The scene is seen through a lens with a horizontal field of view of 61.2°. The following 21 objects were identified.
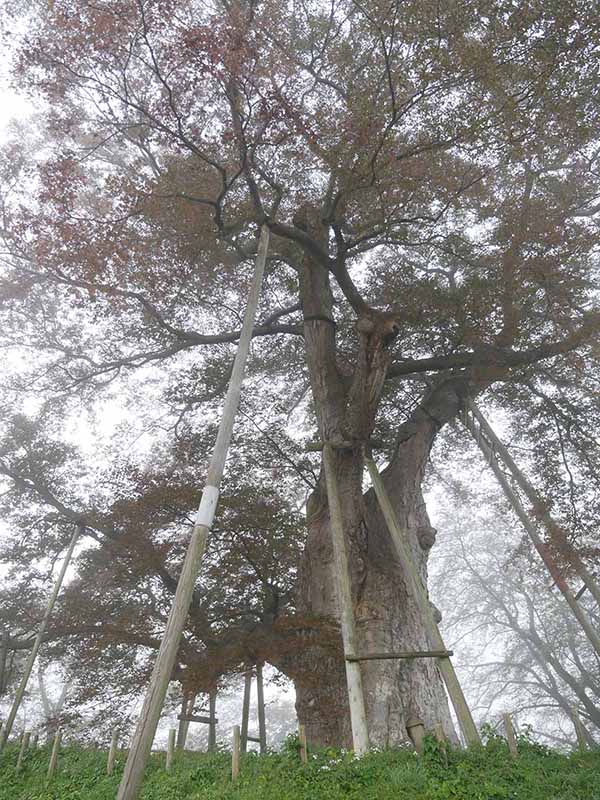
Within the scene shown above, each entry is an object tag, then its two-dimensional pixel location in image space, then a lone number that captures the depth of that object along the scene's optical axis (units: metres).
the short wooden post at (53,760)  5.11
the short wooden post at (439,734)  3.85
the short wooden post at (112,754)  4.87
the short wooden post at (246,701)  9.60
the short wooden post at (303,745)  3.87
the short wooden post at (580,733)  4.78
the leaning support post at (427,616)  4.10
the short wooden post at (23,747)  5.51
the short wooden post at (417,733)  3.96
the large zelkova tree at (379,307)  5.35
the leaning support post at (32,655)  6.14
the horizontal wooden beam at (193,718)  7.36
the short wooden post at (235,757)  3.95
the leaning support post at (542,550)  7.05
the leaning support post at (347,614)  3.99
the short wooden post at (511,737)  4.00
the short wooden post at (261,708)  9.27
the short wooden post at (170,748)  4.80
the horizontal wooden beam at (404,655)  4.26
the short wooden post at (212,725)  8.85
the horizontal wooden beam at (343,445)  5.98
